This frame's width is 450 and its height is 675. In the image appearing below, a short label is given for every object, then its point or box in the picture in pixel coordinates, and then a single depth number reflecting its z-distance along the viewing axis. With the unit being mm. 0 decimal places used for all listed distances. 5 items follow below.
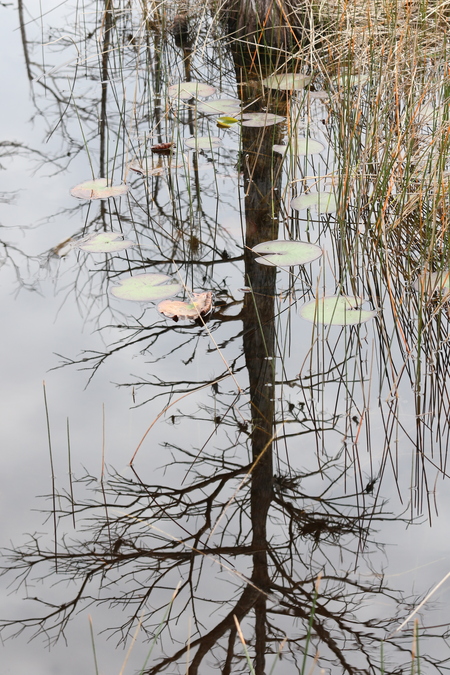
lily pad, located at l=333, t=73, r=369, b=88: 4809
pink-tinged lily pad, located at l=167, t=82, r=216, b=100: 6703
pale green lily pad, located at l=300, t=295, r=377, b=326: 3610
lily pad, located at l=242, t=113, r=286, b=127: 6037
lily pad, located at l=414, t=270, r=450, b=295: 3676
